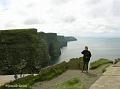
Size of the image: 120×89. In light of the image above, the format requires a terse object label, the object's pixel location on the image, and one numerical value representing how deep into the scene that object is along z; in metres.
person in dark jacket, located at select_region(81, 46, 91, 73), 8.63
